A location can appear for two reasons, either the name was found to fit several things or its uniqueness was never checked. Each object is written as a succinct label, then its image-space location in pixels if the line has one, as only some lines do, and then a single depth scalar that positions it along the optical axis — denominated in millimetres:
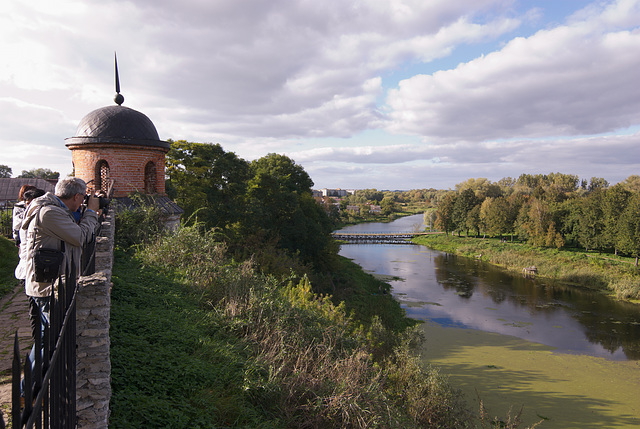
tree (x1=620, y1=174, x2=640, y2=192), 55031
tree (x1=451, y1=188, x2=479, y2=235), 58219
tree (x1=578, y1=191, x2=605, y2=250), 38459
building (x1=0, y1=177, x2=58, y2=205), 20305
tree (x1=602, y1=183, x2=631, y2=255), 36219
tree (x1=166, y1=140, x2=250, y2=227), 21812
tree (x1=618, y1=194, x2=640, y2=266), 32906
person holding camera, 3281
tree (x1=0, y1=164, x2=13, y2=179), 51200
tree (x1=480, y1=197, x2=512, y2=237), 51375
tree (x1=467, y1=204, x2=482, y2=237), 55247
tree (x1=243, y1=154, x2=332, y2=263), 25722
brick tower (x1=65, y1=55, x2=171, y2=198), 11898
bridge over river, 60438
